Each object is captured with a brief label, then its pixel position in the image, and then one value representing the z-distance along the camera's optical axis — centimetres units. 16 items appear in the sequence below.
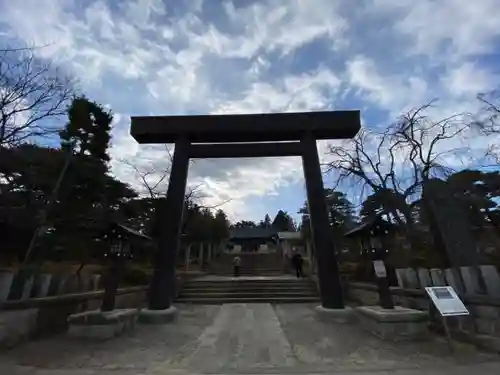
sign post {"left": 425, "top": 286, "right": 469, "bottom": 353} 537
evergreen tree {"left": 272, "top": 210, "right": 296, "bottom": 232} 6289
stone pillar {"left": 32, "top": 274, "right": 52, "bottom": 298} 717
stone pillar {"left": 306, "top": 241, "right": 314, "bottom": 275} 1938
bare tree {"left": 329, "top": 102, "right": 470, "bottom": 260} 1590
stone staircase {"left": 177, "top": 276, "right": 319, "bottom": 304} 1401
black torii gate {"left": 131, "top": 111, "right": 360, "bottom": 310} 1031
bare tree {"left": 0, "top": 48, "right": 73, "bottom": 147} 780
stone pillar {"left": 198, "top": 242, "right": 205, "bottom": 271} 2912
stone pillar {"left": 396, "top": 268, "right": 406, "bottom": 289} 906
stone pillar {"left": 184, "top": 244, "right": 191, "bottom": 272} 2382
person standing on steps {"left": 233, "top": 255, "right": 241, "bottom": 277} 2282
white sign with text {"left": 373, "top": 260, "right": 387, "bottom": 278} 764
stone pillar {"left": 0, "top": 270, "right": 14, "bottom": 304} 613
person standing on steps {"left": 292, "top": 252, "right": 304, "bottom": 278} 1964
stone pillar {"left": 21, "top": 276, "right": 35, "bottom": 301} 673
